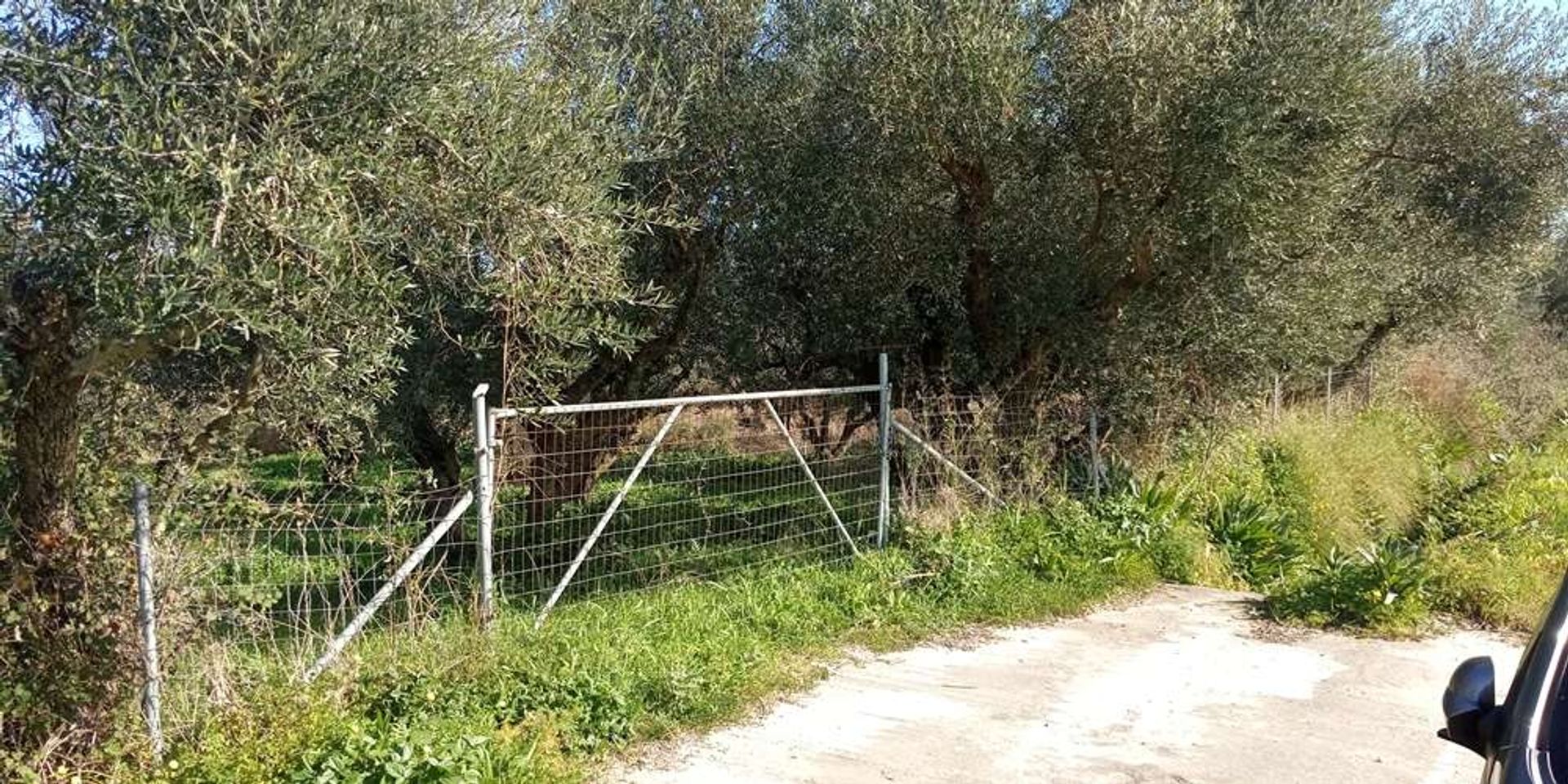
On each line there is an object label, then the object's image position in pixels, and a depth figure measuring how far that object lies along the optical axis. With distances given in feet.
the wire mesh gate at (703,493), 26.30
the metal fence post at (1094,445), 34.47
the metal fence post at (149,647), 14.89
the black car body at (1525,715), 8.19
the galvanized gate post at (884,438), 28.09
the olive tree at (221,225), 12.48
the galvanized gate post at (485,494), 19.25
